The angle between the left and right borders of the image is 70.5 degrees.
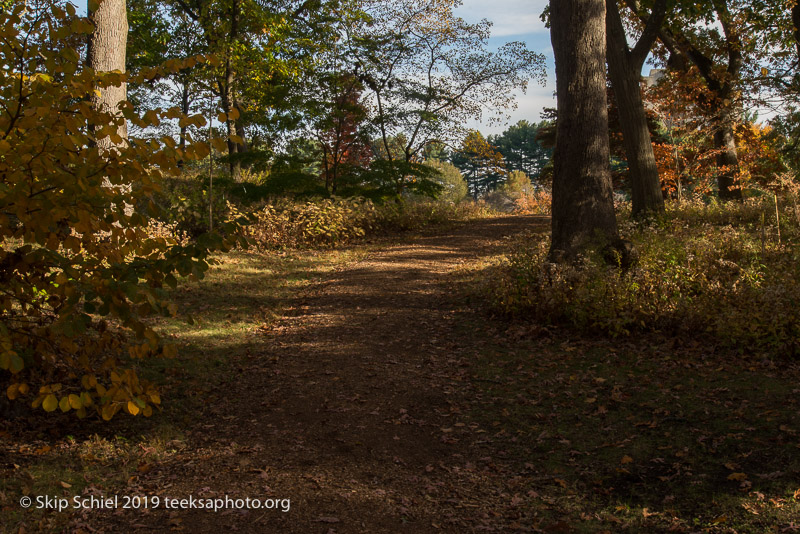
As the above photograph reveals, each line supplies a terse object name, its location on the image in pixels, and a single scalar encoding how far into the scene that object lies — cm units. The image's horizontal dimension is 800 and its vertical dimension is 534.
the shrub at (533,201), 4078
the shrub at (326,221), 1317
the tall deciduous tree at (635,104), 1174
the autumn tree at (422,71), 1662
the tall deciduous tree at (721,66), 1612
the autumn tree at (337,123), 1489
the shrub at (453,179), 4903
